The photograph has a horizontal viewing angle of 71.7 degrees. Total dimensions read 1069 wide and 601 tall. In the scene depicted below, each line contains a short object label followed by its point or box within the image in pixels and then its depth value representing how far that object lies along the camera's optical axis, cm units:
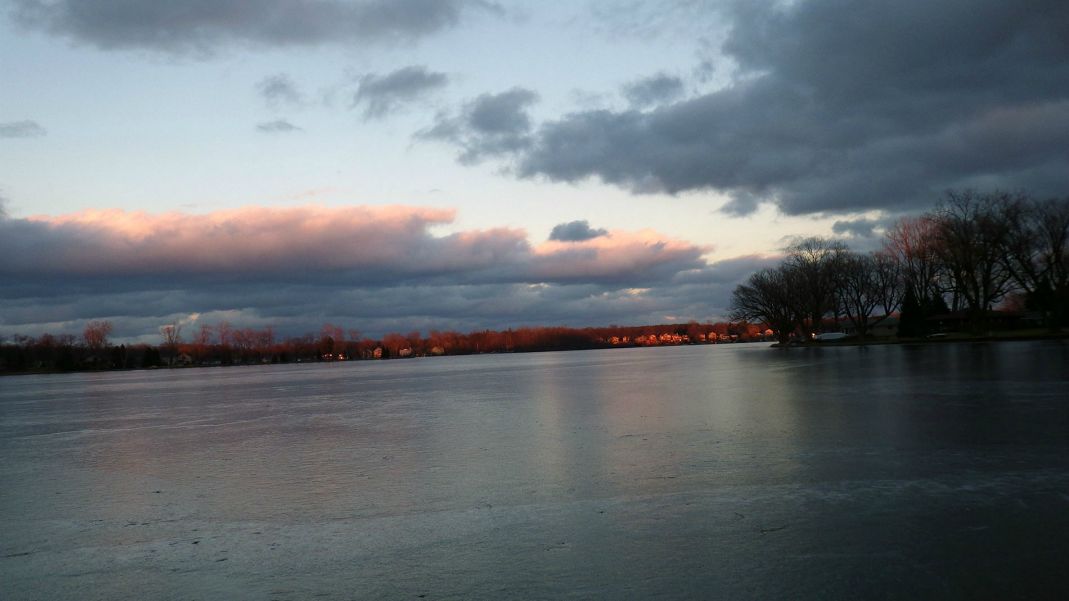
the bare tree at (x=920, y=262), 7594
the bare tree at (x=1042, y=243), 6228
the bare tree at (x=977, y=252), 6362
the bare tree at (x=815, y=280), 8819
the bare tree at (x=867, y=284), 8606
